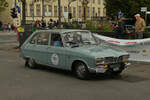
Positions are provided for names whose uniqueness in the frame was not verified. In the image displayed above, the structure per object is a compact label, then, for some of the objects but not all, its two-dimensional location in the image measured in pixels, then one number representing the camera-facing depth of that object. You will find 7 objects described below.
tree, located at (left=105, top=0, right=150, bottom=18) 48.09
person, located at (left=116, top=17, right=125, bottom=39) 13.84
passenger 9.55
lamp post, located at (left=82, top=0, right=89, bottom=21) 68.32
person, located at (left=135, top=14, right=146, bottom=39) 13.90
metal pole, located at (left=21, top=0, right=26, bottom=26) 19.41
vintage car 8.38
